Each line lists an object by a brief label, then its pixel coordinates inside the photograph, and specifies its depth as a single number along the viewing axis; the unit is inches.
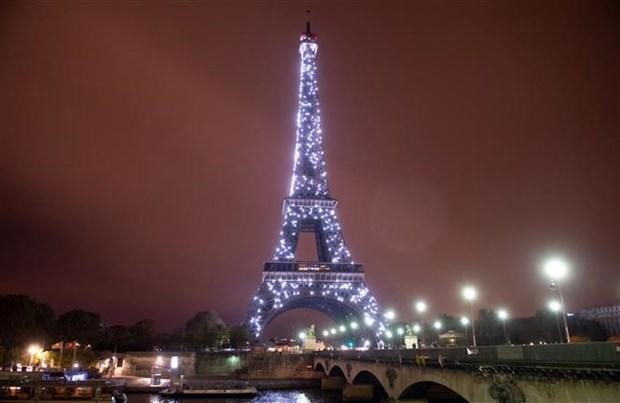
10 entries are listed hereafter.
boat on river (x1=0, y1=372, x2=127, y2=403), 1662.2
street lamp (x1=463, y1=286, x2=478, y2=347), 1389.0
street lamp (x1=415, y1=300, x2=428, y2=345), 1807.3
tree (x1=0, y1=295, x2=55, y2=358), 3218.5
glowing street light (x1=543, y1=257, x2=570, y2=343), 884.6
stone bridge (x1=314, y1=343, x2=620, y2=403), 661.3
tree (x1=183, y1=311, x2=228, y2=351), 4443.9
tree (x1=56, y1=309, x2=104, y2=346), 4370.1
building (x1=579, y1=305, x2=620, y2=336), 5999.0
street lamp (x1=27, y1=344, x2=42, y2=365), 3452.3
